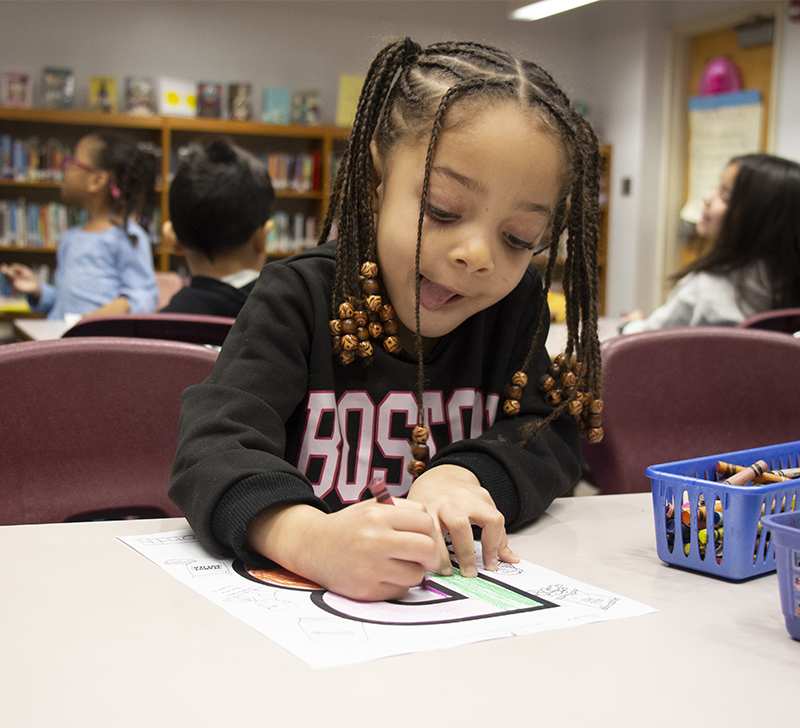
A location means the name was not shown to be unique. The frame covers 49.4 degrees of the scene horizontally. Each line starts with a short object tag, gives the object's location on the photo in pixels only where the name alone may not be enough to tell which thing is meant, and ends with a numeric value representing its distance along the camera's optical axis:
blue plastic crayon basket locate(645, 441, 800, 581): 0.65
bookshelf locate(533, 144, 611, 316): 6.47
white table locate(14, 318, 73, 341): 2.40
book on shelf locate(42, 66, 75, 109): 5.48
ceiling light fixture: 5.20
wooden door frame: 6.21
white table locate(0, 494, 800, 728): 0.43
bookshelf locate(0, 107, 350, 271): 5.43
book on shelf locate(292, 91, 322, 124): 6.04
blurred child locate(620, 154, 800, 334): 2.47
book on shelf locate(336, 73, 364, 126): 5.69
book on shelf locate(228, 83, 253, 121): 5.87
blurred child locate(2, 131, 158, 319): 3.59
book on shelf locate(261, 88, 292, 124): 5.96
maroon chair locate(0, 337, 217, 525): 0.99
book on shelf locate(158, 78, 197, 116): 5.69
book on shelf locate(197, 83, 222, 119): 5.81
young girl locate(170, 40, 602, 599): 0.70
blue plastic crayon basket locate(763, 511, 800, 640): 0.55
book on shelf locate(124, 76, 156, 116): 5.67
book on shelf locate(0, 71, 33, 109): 5.43
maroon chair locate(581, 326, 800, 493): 1.30
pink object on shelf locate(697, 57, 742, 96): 5.72
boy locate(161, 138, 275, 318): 2.18
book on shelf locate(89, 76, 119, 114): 5.61
